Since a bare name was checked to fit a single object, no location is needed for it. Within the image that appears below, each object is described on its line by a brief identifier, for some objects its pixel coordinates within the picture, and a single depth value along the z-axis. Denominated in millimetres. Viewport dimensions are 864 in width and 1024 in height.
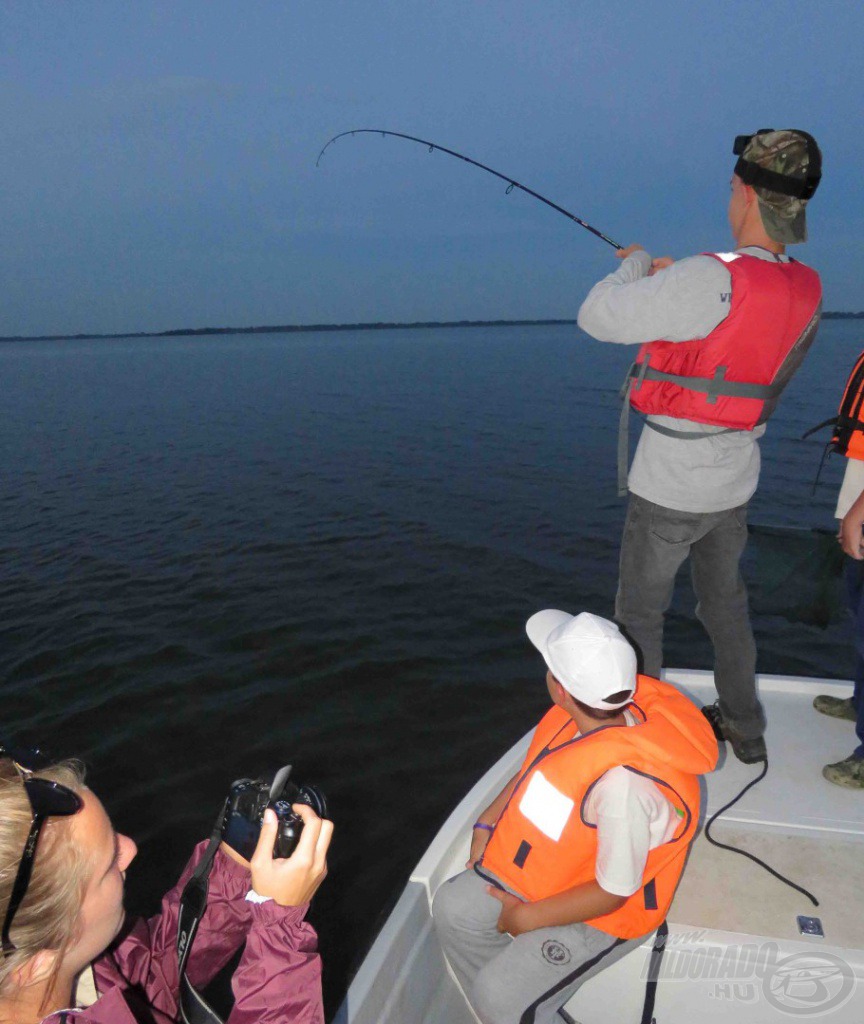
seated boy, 2012
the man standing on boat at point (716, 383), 2566
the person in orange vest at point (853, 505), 2914
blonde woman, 1215
